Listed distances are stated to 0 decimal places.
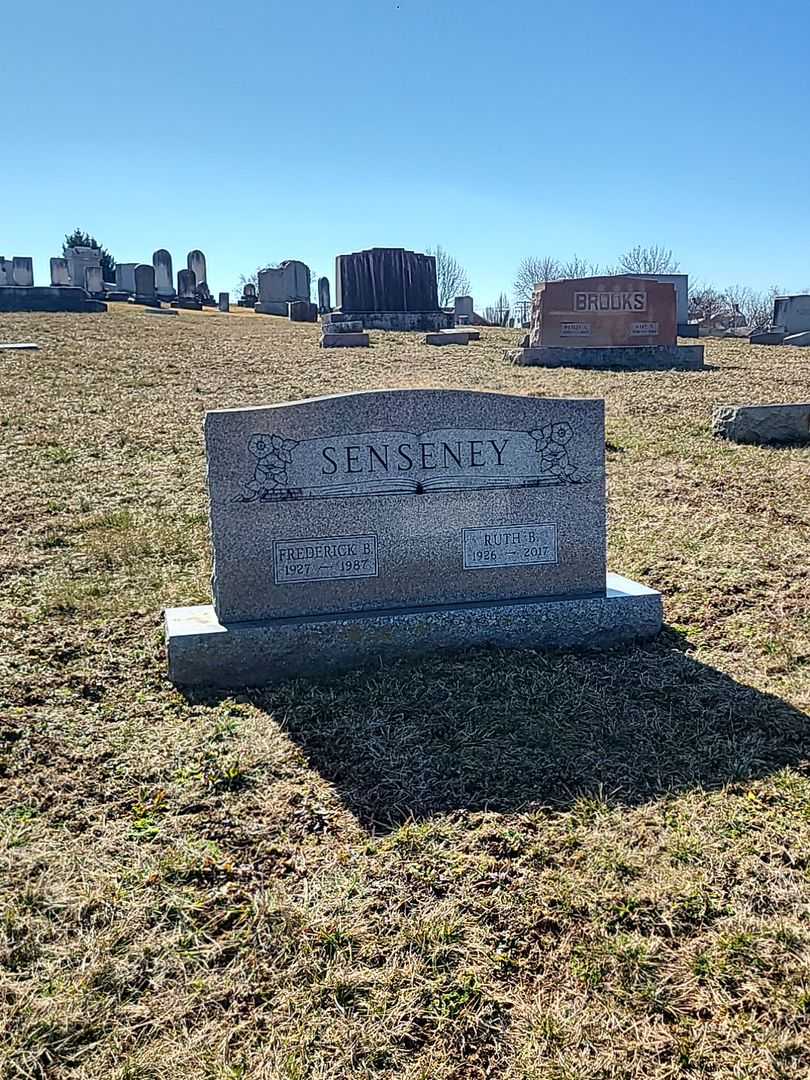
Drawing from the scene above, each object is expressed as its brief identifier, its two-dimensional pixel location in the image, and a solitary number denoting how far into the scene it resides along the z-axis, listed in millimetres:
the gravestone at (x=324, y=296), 36688
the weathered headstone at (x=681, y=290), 23094
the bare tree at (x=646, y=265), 82312
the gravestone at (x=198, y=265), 37156
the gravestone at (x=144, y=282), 31094
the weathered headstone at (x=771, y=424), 8461
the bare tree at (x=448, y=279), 84250
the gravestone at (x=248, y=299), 38900
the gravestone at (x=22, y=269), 30438
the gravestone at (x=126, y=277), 33625
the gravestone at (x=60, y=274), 34406
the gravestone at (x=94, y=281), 30188
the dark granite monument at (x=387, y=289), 21469
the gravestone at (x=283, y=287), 31281
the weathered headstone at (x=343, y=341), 17108
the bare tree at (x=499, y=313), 45319
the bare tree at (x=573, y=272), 82688
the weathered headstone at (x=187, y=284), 35781
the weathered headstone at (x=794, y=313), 24922
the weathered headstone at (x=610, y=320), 14859
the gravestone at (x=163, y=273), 34844
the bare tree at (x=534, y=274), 85250
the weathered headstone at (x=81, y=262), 32312
